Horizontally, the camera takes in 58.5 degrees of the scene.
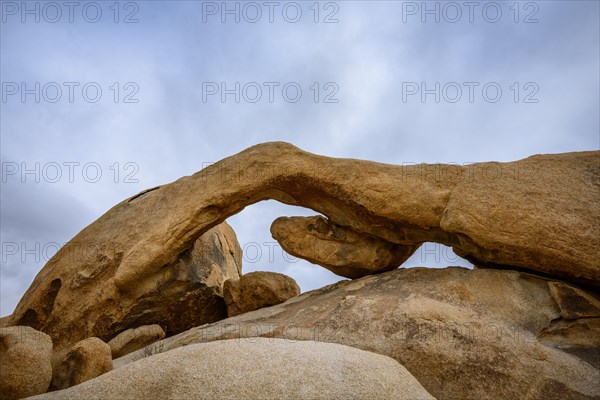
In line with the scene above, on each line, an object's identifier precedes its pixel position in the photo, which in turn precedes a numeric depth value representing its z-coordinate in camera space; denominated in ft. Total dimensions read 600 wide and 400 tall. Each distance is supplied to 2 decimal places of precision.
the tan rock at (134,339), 27.32
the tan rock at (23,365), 19.58
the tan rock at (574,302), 21.89
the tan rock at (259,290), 29.94
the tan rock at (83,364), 21.52
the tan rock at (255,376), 15.05
